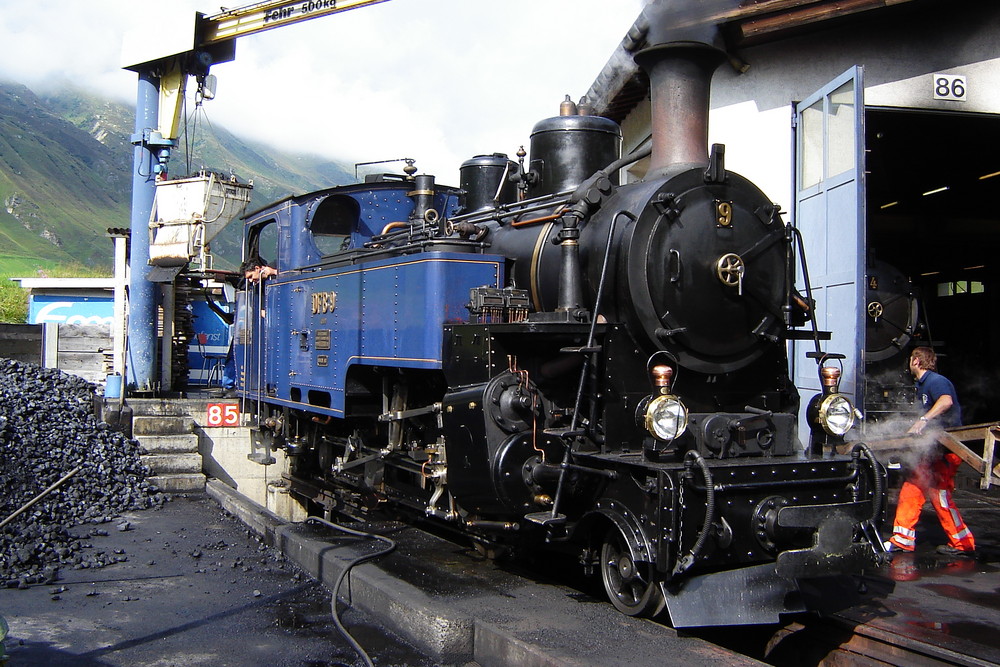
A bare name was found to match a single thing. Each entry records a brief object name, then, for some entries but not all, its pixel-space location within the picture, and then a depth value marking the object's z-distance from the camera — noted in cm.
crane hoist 1191
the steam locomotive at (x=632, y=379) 410
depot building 664
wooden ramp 554
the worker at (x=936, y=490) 585
